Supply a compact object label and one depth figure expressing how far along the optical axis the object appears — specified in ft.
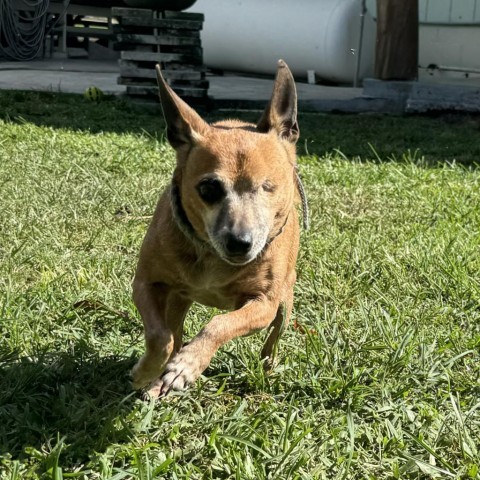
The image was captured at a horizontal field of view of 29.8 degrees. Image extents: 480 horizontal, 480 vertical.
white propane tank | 45.03
